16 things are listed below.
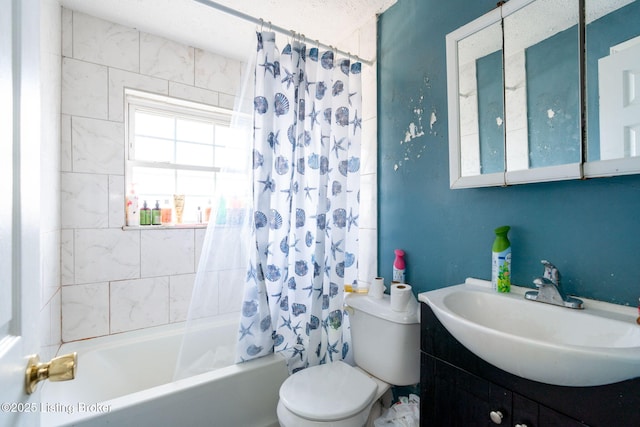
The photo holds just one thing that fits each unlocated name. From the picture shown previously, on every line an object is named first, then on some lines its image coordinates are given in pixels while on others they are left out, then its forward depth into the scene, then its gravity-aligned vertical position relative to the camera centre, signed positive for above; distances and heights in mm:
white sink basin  599 -319
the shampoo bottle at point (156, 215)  2096 +7
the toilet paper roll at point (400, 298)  1318 -378
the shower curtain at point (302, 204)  1467 +60
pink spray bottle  1562 -287
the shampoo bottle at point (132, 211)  2023 +39
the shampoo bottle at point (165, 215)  2170 +10
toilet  1135 -746
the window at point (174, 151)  2141 +514
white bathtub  1186 -841
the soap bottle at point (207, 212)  2367 +33
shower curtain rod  1296 +935
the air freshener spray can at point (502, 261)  1087 -177
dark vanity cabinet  644 -488
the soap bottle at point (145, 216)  2055 +4
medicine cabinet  877 +431
